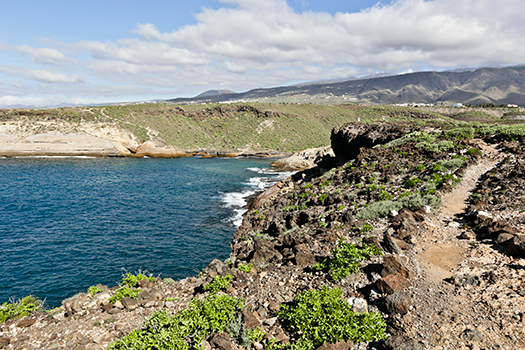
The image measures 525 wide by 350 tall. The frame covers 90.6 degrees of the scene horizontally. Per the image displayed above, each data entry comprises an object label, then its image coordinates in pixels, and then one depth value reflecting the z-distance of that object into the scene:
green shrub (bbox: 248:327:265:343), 7.43
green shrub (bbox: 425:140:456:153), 23.09
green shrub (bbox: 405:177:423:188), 18.28
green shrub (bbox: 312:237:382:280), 9.84
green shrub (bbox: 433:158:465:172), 19.08
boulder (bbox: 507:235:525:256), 9.05
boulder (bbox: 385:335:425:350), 6.15
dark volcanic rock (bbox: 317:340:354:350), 6.55
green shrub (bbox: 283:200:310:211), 22.57
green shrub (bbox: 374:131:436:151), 26.49
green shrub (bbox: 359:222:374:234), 13.33
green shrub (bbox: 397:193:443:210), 14.48
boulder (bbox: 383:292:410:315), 7.35
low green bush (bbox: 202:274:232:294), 10.52
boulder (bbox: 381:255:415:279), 9.01
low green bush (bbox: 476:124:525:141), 22.20
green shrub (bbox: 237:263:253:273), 11.77
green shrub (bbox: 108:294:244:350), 7.14
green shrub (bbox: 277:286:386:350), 6.79
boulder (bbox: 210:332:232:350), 7.29
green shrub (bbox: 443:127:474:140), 25.42
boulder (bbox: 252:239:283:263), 13.05
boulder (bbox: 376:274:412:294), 8.23
